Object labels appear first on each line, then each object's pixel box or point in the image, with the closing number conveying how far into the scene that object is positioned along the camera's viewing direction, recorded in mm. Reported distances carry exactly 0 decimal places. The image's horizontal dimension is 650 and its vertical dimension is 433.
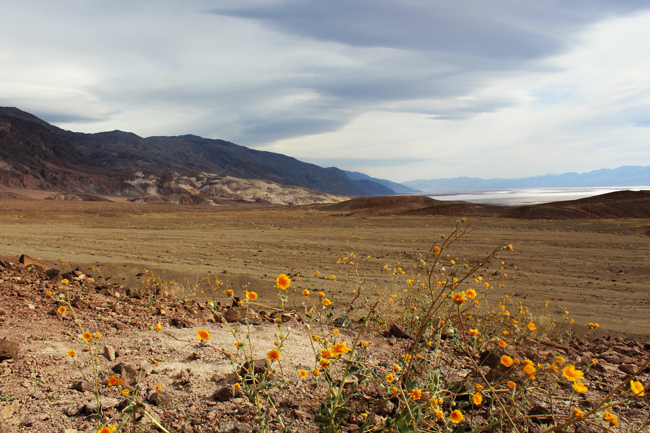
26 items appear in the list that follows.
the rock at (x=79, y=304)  4485
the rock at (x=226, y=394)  2477
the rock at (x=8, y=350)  2789
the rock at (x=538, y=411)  2271
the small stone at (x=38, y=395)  2388
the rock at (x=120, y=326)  3904
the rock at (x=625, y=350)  3778
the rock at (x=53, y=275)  5891
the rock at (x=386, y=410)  2315
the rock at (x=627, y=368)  3045
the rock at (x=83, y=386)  2477
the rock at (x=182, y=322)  4273
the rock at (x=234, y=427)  2098
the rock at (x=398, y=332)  3998
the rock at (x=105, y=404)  2236
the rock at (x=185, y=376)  2719
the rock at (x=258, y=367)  2707
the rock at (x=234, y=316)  4418
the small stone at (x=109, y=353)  3027
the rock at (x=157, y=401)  2387
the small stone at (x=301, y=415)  2265
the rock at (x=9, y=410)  2157
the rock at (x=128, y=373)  2589
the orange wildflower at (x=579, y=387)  1411
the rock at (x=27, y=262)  6830
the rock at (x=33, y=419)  2133
